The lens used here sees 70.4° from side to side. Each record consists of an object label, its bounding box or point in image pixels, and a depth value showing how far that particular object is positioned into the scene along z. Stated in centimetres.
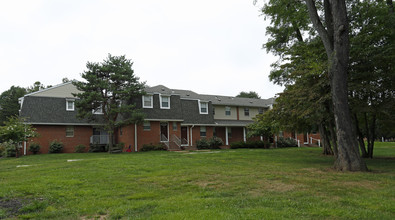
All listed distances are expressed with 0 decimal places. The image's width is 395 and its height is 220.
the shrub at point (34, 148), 2297
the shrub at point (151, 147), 2414
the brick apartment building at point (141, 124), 2453
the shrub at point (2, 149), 2392
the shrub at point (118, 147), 2327
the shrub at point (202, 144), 2642
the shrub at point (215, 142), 2691
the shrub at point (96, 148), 2534
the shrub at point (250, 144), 2784
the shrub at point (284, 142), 3089
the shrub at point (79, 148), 2486
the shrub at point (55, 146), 2369
